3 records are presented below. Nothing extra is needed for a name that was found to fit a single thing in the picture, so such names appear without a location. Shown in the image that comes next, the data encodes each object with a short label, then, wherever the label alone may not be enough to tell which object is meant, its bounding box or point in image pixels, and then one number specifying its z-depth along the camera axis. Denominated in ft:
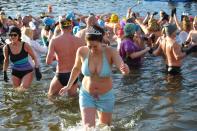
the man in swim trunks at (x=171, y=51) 29.64
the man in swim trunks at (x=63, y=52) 24.11
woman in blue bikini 18.12
